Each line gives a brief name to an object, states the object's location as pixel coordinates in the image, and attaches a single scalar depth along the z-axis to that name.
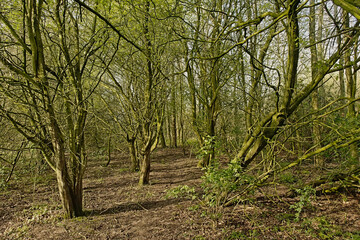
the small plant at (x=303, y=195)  3.19
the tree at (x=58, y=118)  3.67
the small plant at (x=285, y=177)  3.77
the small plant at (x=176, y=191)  4.02
